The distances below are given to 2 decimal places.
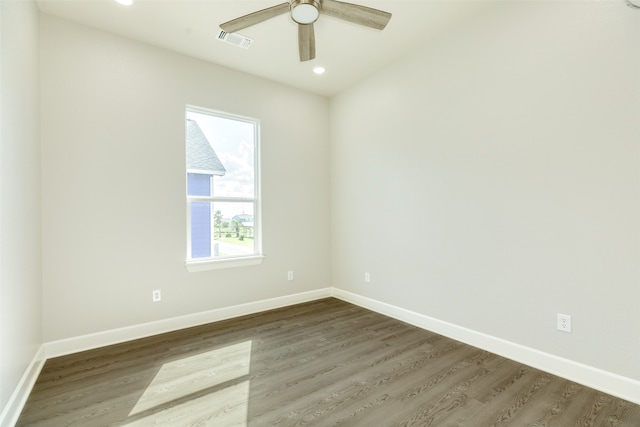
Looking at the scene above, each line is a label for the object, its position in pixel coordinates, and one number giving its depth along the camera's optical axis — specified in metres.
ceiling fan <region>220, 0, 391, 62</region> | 2.00
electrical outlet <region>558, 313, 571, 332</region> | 2.26
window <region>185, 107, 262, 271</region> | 3.47
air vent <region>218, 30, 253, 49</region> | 2.98
